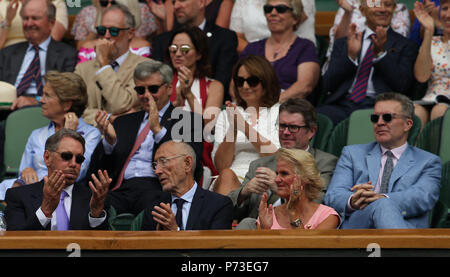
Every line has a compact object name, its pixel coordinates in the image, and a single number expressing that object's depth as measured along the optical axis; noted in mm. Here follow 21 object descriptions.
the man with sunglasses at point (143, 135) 10953
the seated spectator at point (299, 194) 9070
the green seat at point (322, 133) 11633
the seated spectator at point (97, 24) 13305
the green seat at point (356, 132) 11391
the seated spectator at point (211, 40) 12836
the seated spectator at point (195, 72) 11867
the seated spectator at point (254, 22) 13359
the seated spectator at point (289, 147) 10211
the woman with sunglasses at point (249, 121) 11133
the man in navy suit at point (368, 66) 12141
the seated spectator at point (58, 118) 11070
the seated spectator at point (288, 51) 12422
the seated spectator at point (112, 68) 12180
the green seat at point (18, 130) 12172
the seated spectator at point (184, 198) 9281
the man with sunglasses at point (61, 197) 9086
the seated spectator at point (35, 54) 13234
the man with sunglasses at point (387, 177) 9453
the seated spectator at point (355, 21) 13172
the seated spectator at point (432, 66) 12000
